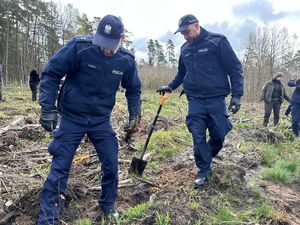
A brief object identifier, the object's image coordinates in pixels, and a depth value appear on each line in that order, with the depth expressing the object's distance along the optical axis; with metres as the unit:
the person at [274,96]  8.20
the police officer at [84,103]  2.37
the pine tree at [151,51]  47.51
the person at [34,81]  11.32
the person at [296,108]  7.03
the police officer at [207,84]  3.18
